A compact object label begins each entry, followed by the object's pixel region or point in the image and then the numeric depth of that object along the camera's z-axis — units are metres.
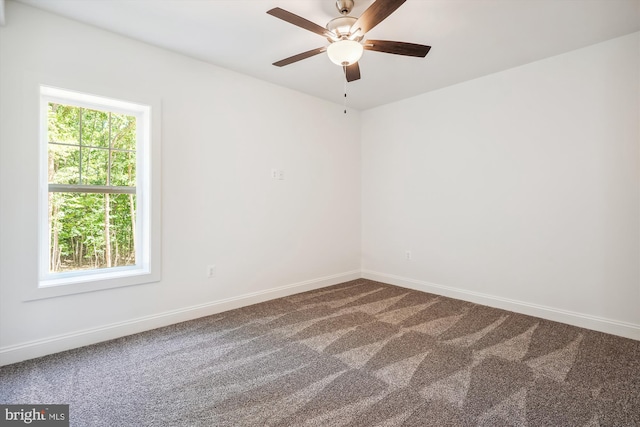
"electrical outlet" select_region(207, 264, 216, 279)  3.22
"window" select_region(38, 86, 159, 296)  2.52
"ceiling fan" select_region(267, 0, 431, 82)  1.83
